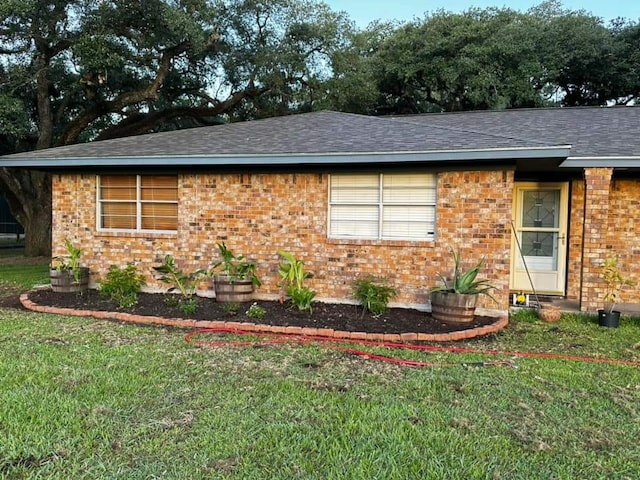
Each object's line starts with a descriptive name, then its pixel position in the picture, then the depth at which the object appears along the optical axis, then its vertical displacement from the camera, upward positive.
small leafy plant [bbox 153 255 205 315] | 7.42 -0.97
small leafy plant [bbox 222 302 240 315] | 6.70 -1.25
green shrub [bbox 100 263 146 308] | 7.62 -1.08
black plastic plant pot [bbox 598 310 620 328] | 6.39 -1.20
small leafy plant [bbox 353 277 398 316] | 6.68 -1.01
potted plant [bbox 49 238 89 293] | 7.96 -0.97
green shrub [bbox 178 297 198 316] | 6.76 -1.25
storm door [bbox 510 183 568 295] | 8.41 -0.10
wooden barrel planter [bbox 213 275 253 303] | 7.25 -1.03
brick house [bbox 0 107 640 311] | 6.73 +0.41
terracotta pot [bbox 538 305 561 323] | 6.70 -1.20
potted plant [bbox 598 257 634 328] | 6.40 -0.92
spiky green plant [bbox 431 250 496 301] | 6.34 -0.76
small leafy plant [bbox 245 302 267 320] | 6.46 -1.24
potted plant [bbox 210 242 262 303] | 7.26 -0.91
